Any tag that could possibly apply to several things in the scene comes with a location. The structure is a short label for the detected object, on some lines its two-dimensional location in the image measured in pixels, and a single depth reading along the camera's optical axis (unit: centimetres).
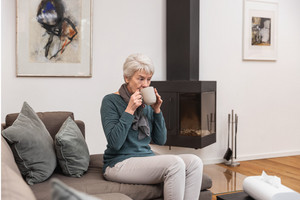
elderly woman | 197
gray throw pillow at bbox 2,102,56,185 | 191
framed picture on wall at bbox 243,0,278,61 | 447
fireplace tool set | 429
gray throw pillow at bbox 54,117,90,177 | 211
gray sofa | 180
